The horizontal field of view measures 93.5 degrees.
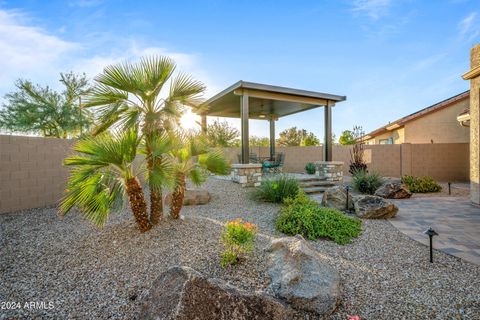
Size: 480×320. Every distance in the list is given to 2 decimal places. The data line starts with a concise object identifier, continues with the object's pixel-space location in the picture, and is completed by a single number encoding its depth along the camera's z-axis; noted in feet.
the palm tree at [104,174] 9.36
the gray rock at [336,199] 17.85
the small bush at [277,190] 19.16
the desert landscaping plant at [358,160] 31.32
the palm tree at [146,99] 10.59
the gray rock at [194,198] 18.48
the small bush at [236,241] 8.57
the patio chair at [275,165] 32.64
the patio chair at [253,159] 34.73
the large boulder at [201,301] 5.62
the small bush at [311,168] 34.65
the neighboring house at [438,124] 38.55
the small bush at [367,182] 25.49
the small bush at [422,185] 25.91
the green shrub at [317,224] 12.25
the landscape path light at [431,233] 9.62
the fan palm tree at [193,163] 12.57
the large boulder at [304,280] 6.67
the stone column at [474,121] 18.97
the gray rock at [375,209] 15.87
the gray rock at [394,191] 22.65
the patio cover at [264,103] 24.64
